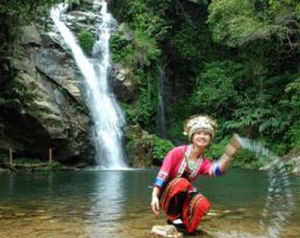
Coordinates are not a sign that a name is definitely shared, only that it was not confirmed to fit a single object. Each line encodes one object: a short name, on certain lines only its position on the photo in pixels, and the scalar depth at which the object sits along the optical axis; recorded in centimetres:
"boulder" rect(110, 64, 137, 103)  2550
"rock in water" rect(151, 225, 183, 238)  487
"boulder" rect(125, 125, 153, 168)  2277
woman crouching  481
